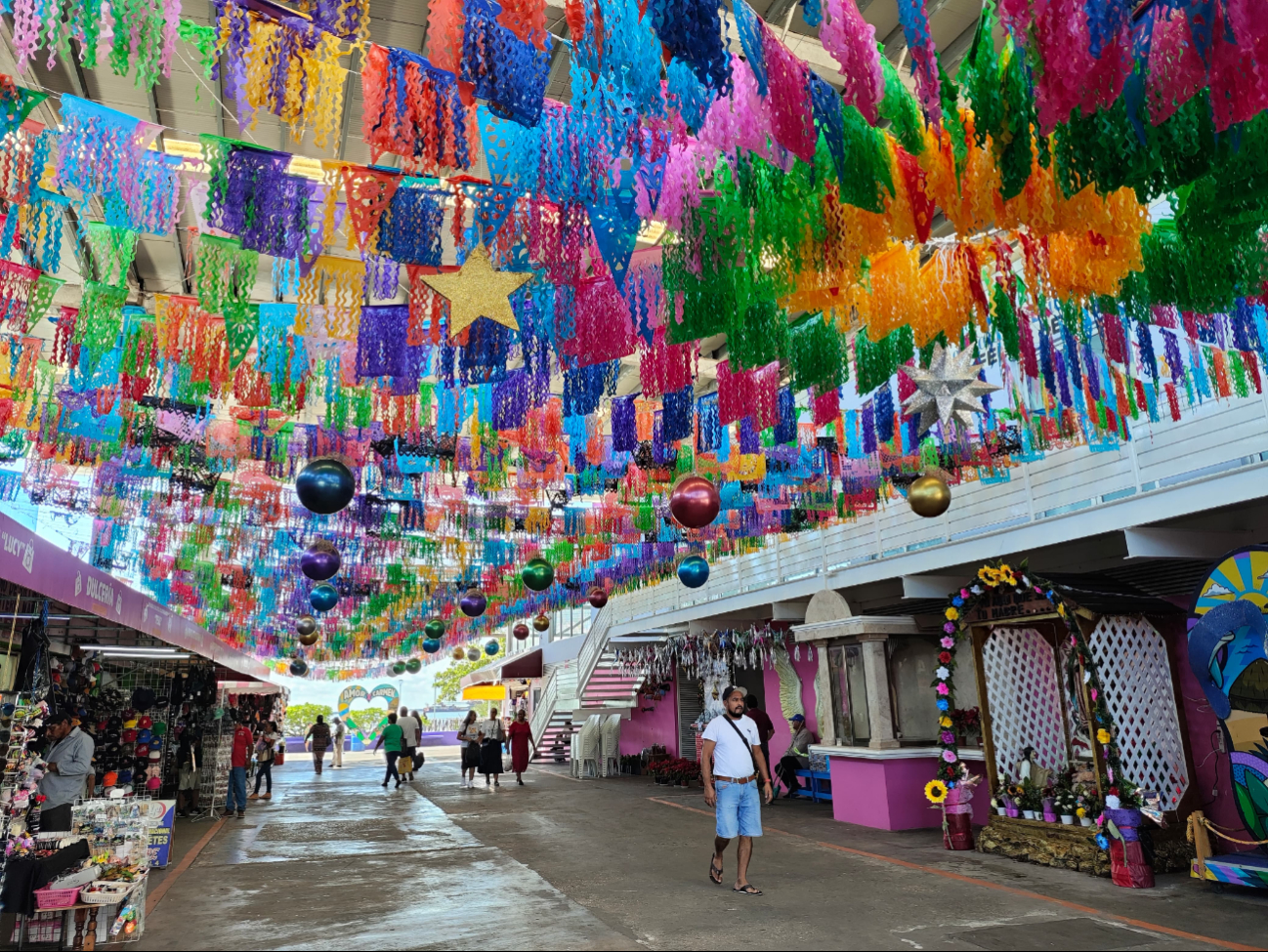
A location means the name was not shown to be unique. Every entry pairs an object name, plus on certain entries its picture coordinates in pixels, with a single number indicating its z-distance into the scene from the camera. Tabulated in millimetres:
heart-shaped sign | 47344
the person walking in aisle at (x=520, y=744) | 18859
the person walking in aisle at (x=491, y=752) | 17469
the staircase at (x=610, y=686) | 21375
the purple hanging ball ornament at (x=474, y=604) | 16672
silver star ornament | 6703
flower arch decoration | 7316
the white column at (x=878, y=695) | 10789
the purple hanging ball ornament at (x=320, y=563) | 12258
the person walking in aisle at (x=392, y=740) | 17953
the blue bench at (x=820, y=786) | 14141
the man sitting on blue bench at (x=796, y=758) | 14789
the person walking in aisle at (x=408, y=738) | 18734
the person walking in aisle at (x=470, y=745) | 18312
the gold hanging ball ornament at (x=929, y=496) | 7422
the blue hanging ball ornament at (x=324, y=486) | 7715
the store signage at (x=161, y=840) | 8125
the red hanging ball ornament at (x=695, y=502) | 7828
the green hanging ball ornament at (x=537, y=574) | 13289
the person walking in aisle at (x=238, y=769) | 12938
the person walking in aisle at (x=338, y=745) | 28562
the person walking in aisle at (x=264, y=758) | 15883
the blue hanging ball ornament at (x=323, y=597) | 15422
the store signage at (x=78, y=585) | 5949
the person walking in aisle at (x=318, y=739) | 23500
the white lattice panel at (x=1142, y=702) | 7711
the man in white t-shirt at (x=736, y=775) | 6566
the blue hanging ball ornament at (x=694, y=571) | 12133
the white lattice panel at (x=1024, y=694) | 9047
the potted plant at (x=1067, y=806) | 7715
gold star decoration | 5277
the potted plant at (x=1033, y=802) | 8125
